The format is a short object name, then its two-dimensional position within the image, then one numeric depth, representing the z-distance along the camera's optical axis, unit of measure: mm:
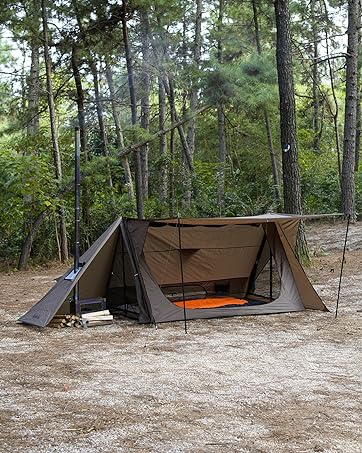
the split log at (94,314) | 7322
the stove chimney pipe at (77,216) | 7436
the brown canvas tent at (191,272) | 7484
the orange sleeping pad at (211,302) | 7912
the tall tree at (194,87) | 15203
